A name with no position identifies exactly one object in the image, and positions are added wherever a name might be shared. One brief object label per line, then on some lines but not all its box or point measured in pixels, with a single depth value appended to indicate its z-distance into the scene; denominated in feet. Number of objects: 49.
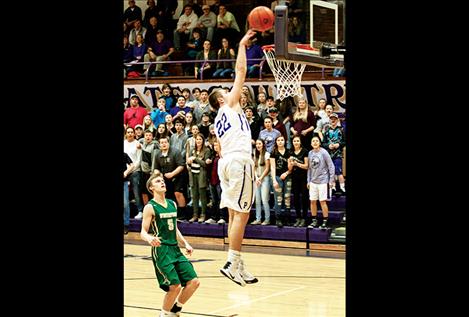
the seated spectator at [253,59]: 55.36
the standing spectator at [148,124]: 52.11
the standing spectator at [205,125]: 48.67
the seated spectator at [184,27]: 63.52
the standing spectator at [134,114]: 53.62
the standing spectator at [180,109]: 50.29
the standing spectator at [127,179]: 50.19
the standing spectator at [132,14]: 67.15
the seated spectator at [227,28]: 59.57
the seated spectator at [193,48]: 61.67
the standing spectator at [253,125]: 46.91
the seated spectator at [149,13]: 66.18
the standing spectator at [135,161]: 50.47
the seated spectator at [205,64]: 58.23
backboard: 27.96
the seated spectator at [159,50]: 63.57
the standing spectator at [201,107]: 50.47
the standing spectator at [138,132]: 51.71
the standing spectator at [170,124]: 51.19
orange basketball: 27.71
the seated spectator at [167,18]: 66.08
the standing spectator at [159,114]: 52.70
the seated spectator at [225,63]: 56.70
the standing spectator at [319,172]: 43.16
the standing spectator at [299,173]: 43.77
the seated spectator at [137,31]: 66.49
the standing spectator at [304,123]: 45.42
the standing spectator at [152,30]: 65.42
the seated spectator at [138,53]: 64.80
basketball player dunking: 28.84
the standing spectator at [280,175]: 44.34
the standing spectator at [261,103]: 48.52
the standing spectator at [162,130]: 49.44
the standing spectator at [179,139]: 48.75
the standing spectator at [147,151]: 50.11
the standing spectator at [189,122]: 49.66
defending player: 23.89
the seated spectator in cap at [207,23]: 61.21
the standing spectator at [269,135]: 45.21
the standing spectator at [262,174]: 44.76
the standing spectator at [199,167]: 47.34
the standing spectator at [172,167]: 48.83
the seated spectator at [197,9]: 63.77
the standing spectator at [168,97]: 54.60
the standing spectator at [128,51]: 66.13
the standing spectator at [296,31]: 55.26
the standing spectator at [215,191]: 46.96
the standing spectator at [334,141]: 44.60
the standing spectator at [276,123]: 46.14
